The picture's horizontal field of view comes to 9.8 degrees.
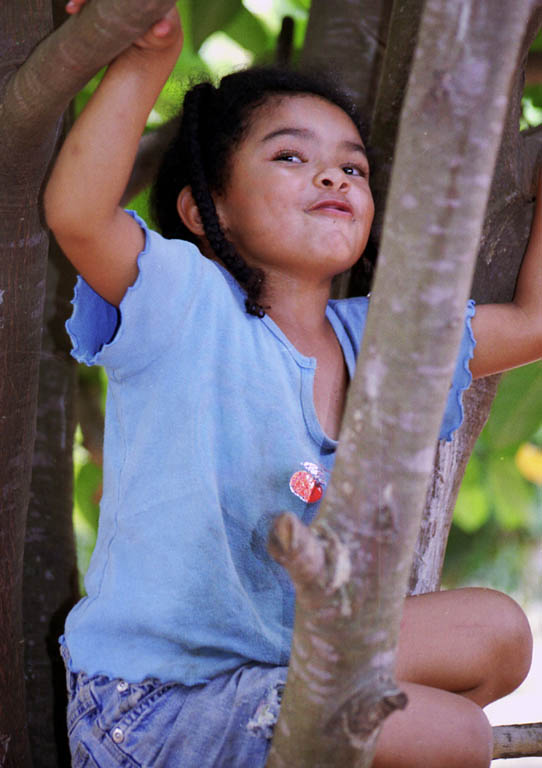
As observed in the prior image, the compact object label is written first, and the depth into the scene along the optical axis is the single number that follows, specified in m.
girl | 2.84
